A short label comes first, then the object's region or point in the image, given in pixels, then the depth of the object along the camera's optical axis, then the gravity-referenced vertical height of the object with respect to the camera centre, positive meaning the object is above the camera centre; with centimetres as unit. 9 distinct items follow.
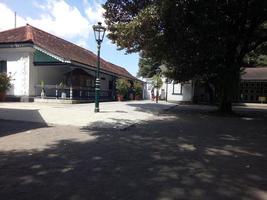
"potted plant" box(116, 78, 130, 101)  1884 +75
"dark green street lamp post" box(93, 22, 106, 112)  944 +285
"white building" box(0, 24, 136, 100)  1364 +212
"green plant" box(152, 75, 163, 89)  2277 +157
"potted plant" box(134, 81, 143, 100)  2273 +70
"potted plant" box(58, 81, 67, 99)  1380 +12
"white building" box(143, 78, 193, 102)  2105 +40
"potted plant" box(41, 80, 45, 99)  1364 +24
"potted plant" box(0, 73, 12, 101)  1298 +61
